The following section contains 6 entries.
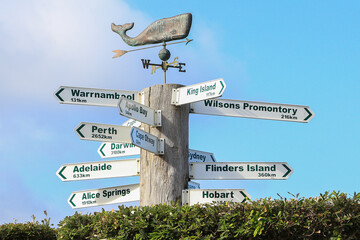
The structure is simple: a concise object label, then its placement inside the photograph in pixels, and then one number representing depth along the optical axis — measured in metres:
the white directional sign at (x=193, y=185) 9.28
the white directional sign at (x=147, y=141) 7.76
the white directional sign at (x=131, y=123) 9.54
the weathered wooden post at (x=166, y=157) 8.69
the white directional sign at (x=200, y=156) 9.74
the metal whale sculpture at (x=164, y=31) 9.22
